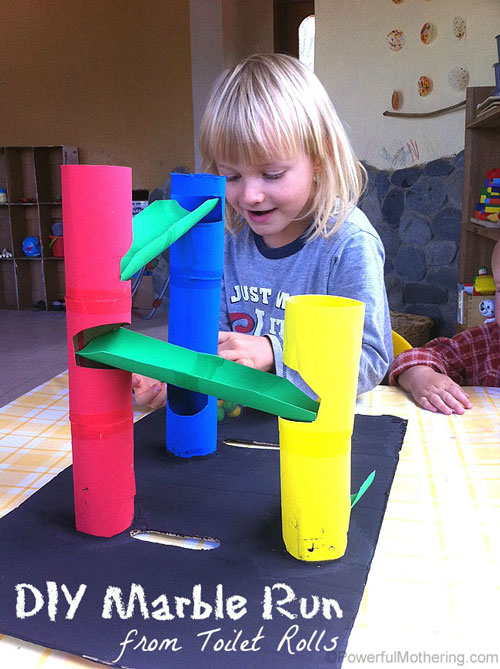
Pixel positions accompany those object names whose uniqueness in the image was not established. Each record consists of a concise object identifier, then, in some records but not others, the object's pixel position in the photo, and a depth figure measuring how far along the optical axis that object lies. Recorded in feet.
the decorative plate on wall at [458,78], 8.79
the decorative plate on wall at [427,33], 8.91
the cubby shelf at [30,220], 14.60
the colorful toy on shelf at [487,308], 6.78
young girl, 2.60
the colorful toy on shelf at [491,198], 7.07
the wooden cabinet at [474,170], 7.88
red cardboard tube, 1.36
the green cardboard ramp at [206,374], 1.24
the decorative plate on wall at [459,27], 8.66
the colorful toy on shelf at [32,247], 14.97
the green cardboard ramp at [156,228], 1.41
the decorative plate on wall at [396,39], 9.17
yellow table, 1.13
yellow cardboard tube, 1.25
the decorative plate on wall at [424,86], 9.09
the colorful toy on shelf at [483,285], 7.36
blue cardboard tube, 1.88
